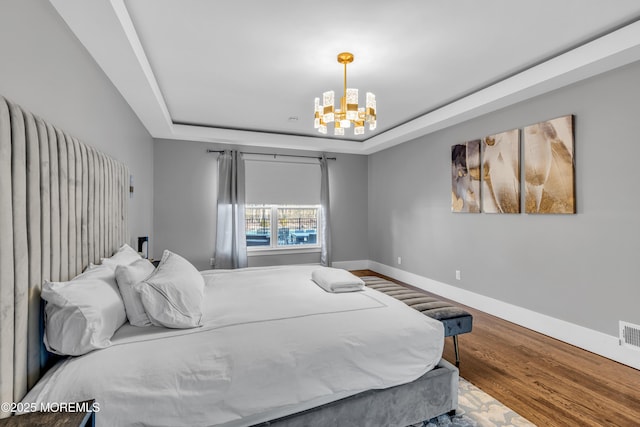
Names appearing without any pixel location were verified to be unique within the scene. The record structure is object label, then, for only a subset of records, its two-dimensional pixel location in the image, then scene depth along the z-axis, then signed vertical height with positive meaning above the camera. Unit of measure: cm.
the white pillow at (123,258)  216 -33
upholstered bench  237 -76
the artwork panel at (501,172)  346 +53
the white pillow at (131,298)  179 -49
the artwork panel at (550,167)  296 +51
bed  126 -68
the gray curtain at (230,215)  535 +2
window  574 -19
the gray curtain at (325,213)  605 +7
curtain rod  538 +117
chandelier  275 +99
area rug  188 -129
